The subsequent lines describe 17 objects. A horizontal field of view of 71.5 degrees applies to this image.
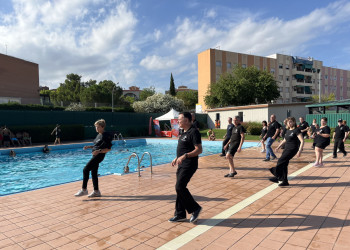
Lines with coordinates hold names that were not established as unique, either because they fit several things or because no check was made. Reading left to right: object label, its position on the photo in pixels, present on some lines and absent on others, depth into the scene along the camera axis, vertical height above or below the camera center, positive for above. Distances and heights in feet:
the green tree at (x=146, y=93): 250.16 +32.59
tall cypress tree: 249.79 +38.15
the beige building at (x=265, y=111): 85.81 +4.68
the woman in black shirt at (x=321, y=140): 26.99 -1.81
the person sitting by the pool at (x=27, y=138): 62.13 -3.56
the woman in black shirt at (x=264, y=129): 37.98 -0.82
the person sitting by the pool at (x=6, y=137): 56.64 -3.00
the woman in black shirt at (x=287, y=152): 20.14 -2.39
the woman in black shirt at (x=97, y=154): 17.72 -2.23
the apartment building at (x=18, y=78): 129.39 +26.42
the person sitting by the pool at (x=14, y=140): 58.86 -3.88
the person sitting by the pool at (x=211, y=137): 66.74 -3.61
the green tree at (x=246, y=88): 120.26 +17.89
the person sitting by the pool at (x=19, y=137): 61.16 -3.25
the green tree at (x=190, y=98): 216.95 +23.38
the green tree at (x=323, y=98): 184.03 +19.71
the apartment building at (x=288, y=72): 161.27 +41.25
